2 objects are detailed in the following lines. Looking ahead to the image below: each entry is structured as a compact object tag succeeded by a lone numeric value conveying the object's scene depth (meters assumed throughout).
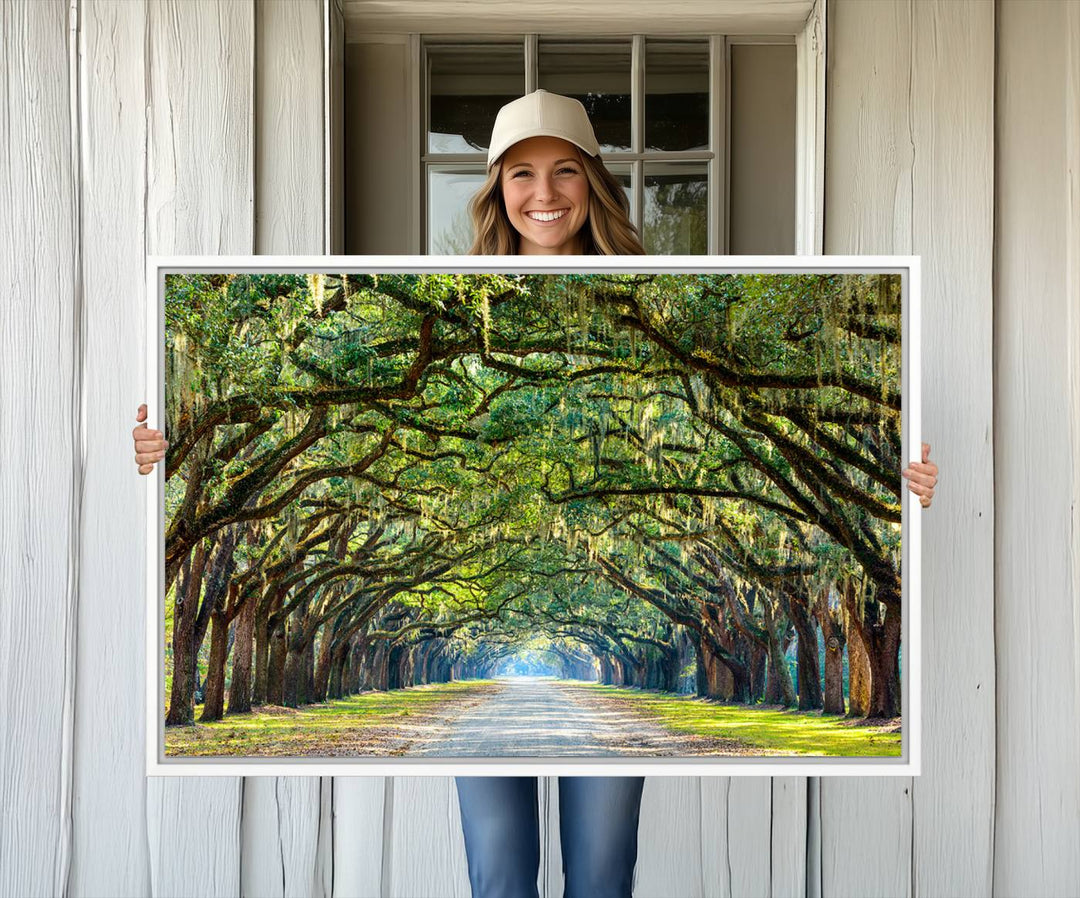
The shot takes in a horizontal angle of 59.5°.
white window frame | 2.52
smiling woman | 2.04
